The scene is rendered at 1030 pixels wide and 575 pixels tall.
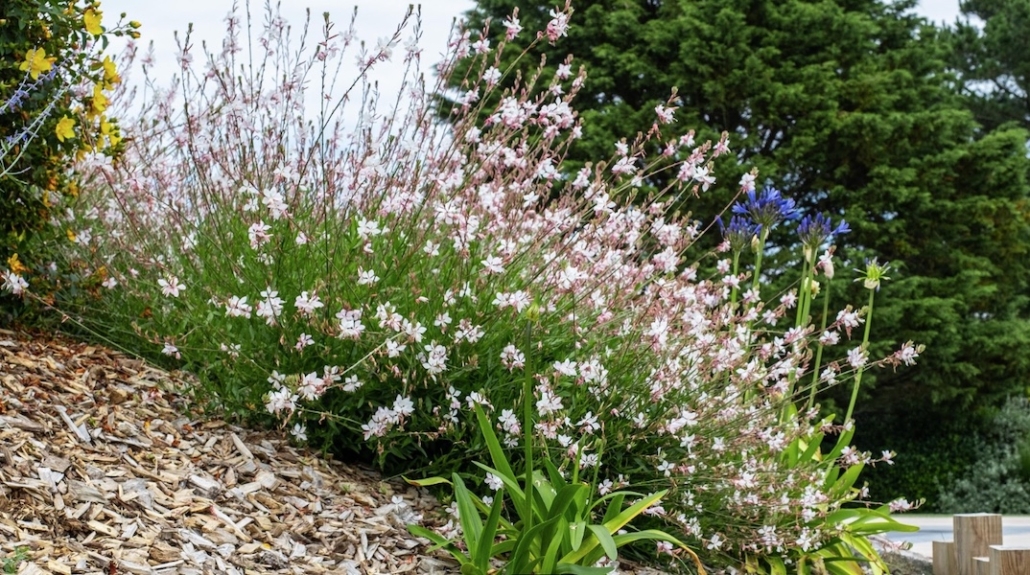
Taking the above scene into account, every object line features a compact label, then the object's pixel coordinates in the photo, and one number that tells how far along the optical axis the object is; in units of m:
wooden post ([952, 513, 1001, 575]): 4.70
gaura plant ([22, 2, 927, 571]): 3.31
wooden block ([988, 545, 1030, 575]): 4.36
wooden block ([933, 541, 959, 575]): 4.84
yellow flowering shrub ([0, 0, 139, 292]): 3.90
